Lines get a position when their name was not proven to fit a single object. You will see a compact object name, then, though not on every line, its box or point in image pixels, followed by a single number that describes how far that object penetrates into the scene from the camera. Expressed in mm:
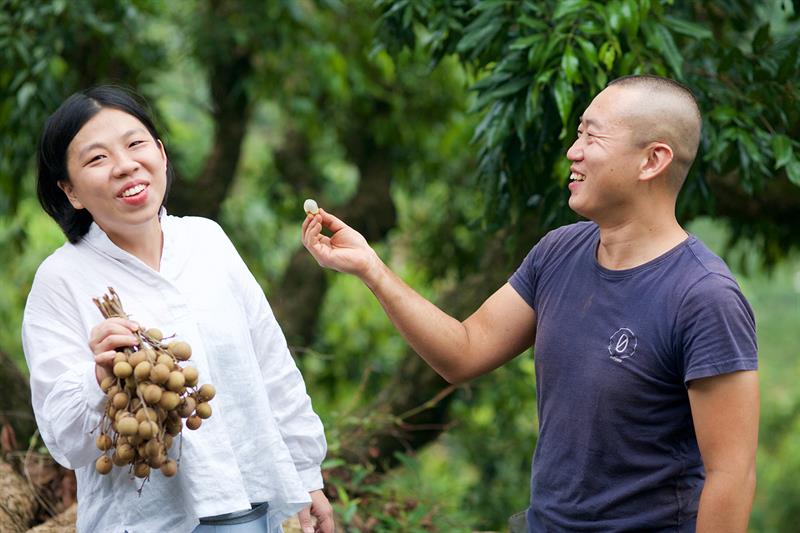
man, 3006
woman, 3055
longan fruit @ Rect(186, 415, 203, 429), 3009
